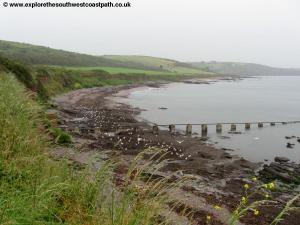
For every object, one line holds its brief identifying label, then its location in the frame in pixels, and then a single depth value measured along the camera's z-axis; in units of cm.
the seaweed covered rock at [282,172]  1524
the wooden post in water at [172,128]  2550
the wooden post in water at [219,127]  2838
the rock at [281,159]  1927
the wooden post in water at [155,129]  2426
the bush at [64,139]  1504
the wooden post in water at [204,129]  2673
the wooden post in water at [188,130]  2567
